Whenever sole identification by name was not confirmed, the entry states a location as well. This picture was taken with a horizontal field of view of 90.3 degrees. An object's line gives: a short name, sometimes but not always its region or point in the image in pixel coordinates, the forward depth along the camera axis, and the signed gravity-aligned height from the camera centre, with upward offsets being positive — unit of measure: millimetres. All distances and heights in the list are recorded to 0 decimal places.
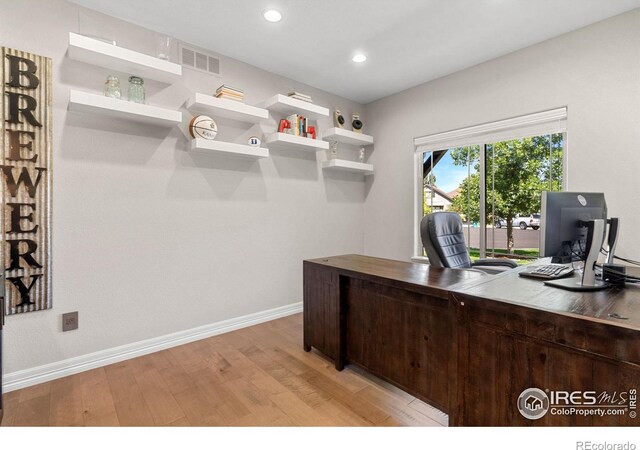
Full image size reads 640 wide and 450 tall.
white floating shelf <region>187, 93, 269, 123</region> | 2736 +1024
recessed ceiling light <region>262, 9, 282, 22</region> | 2444 +1622
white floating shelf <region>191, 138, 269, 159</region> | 2750 +666
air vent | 2854 +1489
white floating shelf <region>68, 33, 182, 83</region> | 2176 +1190
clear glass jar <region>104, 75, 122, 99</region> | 2375 +1007
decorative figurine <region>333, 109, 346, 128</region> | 4016 +1317
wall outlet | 2309 -726
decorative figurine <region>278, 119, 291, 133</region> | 3420 +1040
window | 2986 +486
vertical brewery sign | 2066 +276
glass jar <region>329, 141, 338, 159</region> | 3965 +910
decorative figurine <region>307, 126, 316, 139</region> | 3631 +1033
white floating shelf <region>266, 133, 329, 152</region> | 3280 +857
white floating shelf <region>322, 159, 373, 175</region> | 3836 +706
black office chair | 2521 -186
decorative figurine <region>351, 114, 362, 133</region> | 4164 +1301
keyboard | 1708 -273
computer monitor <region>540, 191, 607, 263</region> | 1617 -1
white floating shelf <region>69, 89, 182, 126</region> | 2187 +827
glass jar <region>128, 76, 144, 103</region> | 2486 +1040
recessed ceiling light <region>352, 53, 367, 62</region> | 3127 +1644
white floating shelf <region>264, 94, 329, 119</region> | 3221 +1222
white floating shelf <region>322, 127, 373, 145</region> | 3794 +1070
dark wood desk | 1144 -524
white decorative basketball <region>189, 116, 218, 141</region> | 2785 +835
